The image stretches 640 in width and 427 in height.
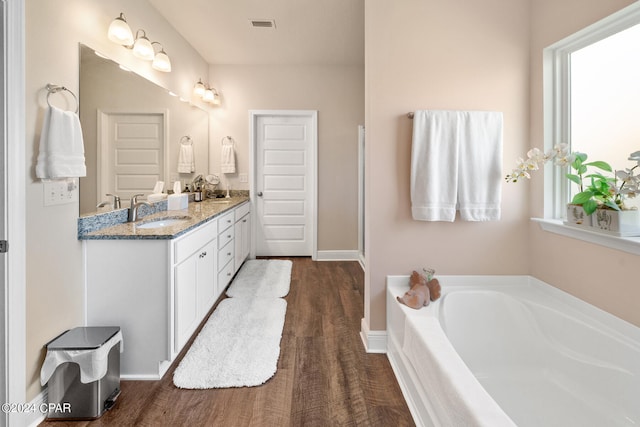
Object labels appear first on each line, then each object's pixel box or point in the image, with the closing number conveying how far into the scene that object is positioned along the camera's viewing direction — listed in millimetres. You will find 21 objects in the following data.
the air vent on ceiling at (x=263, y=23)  3182
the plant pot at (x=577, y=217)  1658
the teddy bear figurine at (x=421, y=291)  1795
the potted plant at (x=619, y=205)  1459
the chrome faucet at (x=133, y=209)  2355
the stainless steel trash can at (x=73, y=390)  1547
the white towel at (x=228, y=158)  4297
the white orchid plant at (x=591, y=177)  1470
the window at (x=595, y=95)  1545
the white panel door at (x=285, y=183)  4500
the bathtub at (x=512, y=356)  1253
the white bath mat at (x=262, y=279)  3191
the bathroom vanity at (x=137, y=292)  1828
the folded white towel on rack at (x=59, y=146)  1547
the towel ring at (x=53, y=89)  1625
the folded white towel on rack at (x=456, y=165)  1970
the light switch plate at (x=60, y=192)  1620
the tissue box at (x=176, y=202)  3057
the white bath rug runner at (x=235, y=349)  1836
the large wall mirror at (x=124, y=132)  1966
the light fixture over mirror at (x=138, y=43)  2153
